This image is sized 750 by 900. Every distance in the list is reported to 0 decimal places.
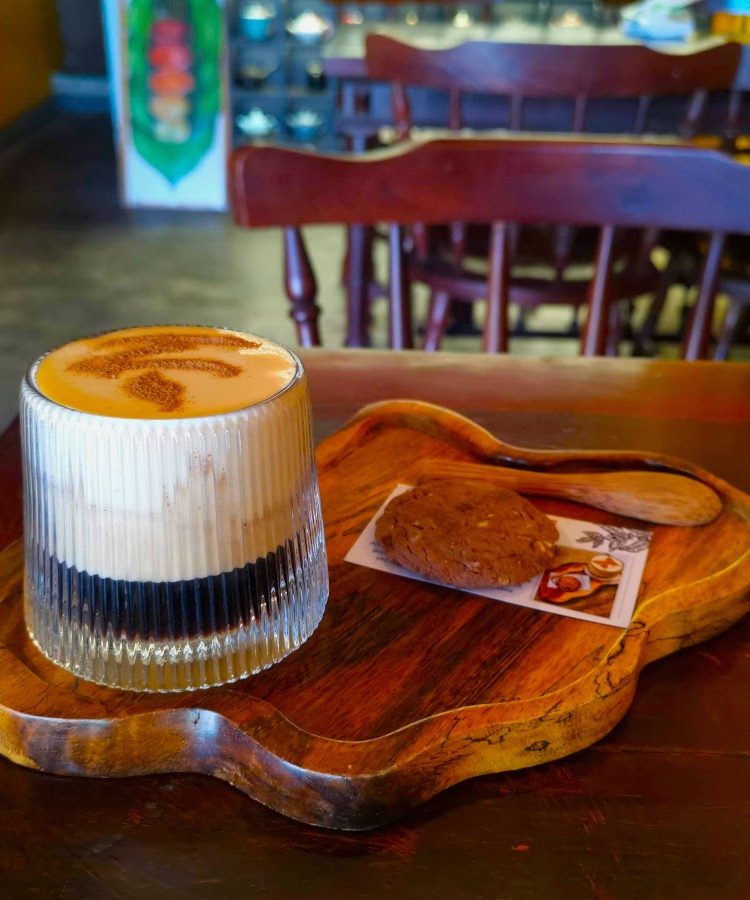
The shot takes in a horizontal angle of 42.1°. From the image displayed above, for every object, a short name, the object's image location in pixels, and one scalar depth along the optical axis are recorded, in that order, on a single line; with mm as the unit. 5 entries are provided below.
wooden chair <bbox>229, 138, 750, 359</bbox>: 979
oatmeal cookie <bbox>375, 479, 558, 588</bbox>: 542
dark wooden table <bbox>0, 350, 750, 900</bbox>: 387
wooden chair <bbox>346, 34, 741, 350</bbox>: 1601
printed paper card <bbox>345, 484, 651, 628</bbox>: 532
